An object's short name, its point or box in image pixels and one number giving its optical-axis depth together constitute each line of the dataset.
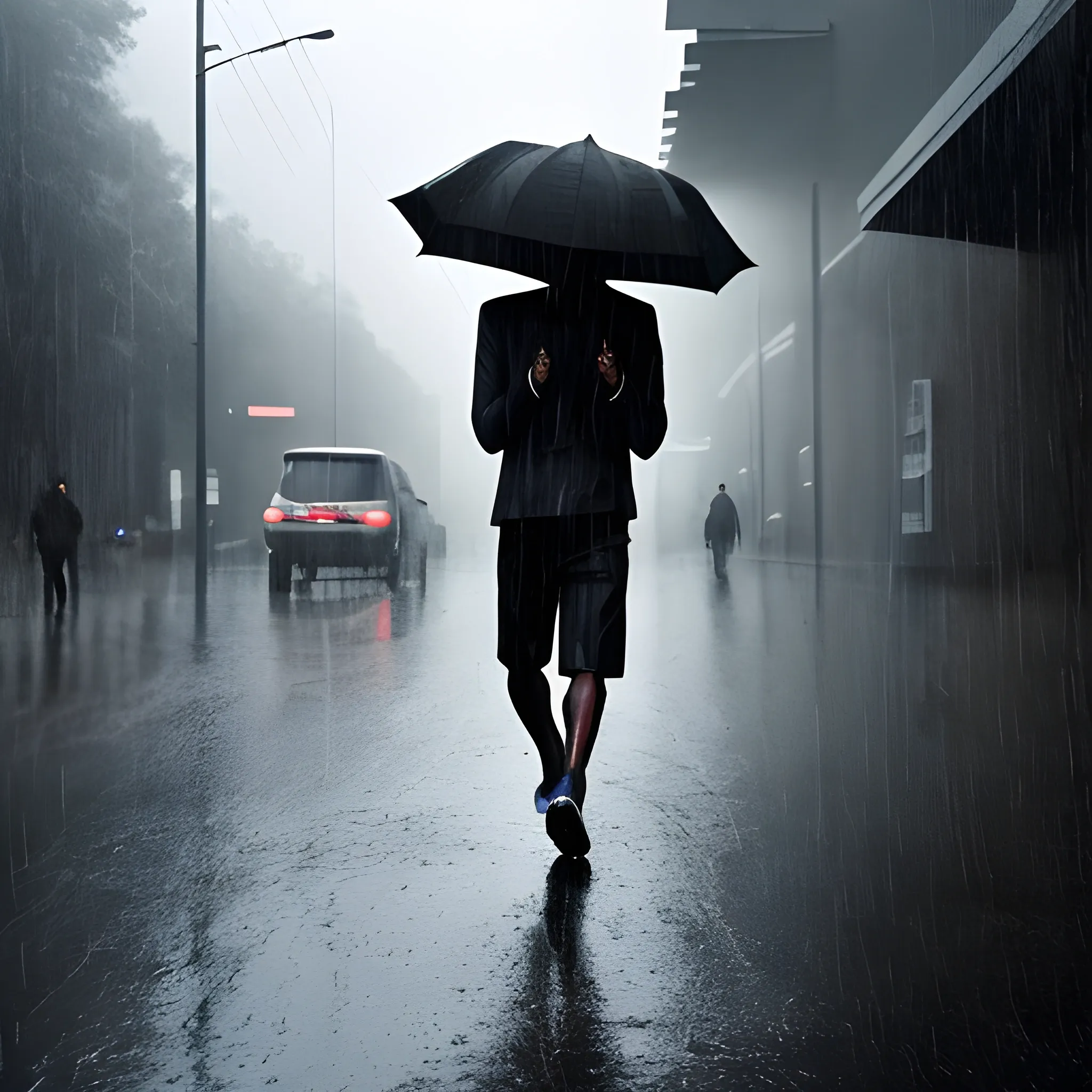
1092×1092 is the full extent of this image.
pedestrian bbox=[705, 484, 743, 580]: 21.98
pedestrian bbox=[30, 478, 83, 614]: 14.25
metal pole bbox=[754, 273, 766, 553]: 33.29
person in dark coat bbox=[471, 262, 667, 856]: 3.95
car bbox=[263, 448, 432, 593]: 16.98
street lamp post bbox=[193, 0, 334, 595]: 18.59
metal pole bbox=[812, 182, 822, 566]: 28.00
